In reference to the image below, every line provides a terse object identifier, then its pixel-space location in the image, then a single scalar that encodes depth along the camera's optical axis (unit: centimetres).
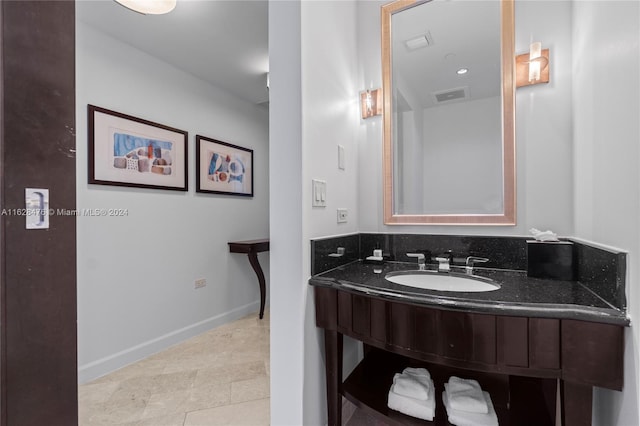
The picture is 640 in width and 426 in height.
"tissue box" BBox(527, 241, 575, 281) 115
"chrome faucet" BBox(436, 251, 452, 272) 138
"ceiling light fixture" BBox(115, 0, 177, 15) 158
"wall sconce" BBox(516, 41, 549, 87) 131
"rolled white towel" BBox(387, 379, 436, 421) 110
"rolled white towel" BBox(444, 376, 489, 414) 108
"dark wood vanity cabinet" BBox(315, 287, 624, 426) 80
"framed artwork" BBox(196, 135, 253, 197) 284
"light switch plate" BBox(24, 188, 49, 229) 78
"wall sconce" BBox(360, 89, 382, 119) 170
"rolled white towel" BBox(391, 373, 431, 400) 115
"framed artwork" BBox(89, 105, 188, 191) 208
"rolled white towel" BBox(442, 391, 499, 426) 104
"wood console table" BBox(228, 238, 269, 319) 300
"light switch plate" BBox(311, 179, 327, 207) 133
